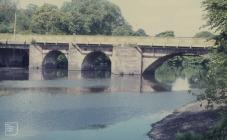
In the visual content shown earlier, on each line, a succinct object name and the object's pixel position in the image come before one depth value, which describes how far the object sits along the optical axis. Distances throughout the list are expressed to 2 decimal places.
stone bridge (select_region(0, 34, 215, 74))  82.38
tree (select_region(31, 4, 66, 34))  119.19
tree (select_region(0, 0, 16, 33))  115.97
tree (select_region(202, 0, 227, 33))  24.67
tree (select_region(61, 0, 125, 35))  129.39
